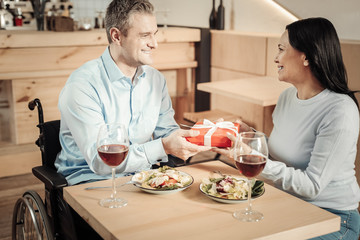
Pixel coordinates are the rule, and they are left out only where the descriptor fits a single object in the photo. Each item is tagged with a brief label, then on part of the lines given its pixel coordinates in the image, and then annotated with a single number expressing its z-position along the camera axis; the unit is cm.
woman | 169
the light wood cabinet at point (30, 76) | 380
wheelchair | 177
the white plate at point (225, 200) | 142
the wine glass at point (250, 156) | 128
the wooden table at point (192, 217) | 125
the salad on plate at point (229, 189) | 145
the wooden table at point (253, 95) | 321
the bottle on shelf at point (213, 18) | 477
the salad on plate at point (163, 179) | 152
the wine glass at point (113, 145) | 139
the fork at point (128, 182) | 157
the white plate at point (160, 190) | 149
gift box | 172
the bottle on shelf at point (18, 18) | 501
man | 184
